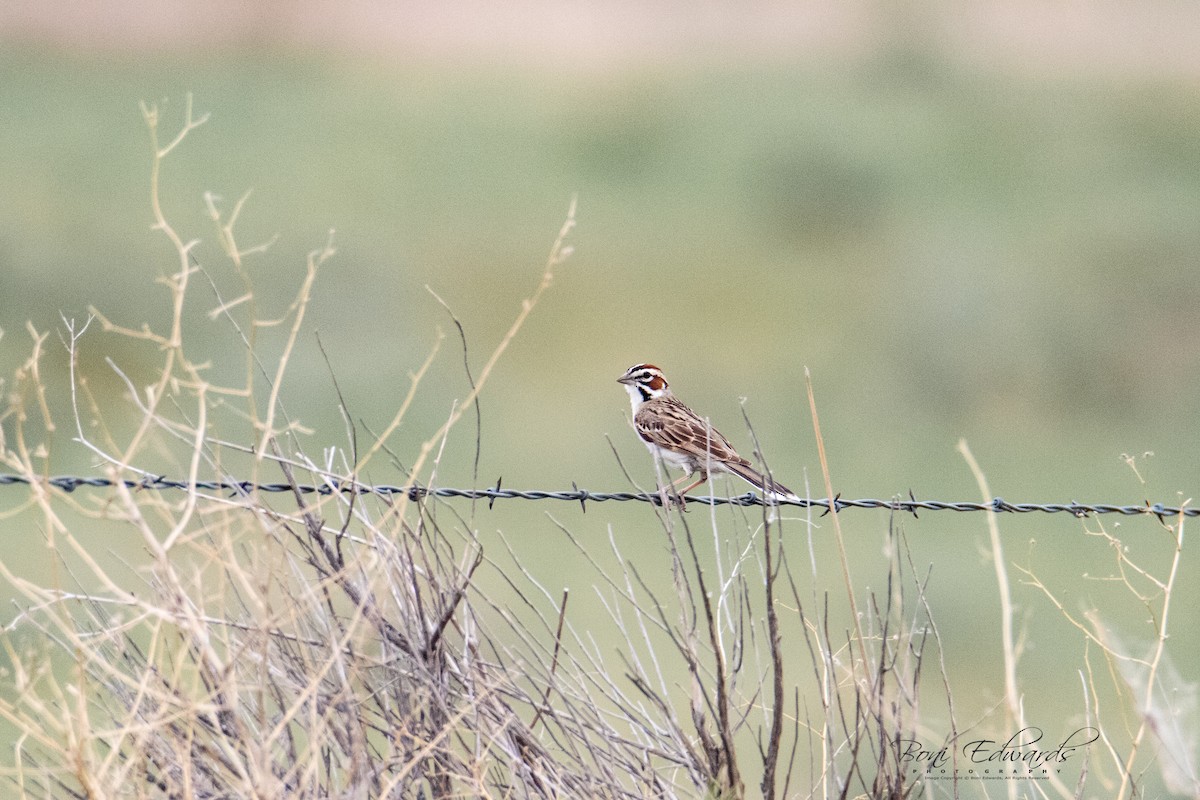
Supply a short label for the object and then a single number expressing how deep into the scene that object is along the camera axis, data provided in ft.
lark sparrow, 57.11
